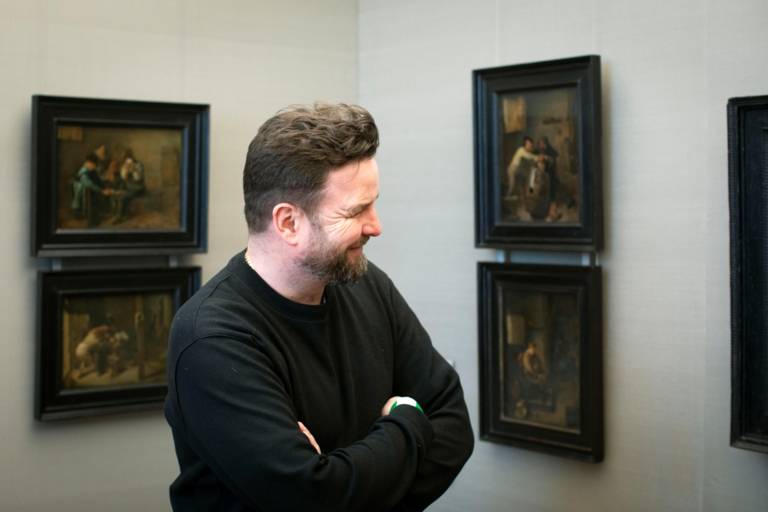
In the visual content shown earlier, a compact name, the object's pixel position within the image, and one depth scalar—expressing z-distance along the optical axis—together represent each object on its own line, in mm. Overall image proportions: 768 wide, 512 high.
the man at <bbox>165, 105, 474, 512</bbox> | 2781
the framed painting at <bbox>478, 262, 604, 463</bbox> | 5152
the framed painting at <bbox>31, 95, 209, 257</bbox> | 5270
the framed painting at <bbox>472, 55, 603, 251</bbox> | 5070
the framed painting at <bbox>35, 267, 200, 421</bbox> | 5340
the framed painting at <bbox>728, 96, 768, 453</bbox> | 4293
